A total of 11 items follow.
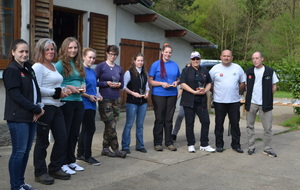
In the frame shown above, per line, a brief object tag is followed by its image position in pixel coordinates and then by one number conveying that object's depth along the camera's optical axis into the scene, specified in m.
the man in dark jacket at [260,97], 6.96
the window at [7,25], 6.95
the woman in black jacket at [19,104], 4.17
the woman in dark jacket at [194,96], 6.89
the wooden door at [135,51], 11.09
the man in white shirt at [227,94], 7.01
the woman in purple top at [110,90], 6.06
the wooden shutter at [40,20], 7.42
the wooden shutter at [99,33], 9.74
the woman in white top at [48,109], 4.64
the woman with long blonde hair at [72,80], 5.07
